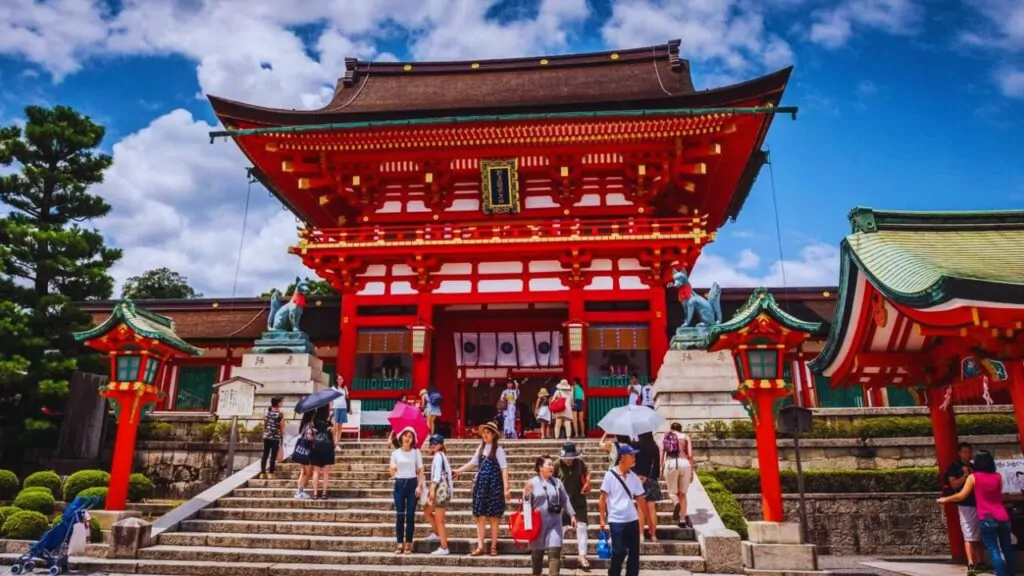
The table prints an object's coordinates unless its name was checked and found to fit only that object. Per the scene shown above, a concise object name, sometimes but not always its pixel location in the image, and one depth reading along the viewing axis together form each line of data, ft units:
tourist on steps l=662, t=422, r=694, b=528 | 31.94
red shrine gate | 59.77
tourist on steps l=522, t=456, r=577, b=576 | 24.29
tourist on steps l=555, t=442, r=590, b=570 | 27.12
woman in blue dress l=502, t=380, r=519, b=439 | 52.29
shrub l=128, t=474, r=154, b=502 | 42.55
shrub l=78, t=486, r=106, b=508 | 38.60
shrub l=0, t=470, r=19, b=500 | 42.96
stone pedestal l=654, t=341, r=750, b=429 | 47.14
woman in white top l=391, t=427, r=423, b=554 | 28.60
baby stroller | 28.76
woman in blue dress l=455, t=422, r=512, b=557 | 27.99
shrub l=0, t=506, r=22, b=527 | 34.63
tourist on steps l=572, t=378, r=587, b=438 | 54.08
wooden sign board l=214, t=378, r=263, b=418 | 51.06
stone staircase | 28.35
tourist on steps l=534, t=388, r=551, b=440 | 50.50
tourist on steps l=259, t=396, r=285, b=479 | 40.16
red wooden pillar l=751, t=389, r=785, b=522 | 31.19
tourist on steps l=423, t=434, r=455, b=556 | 28.43
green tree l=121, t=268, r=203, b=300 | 172.04
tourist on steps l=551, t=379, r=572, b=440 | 49.96
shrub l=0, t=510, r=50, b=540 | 33.60
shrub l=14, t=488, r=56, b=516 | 36.65
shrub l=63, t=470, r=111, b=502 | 40.40
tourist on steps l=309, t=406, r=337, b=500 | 35.32
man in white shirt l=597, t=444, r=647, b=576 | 22.44
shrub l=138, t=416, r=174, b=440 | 48.80
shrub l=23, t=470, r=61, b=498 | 41.47
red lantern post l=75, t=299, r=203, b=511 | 37.45
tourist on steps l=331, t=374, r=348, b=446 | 48.00
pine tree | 49.52
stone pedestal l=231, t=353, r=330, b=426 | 53.11
